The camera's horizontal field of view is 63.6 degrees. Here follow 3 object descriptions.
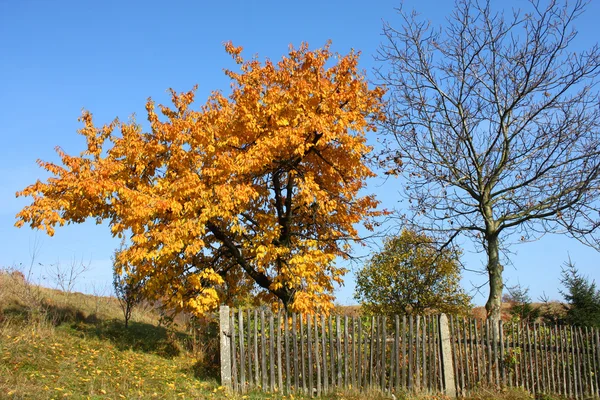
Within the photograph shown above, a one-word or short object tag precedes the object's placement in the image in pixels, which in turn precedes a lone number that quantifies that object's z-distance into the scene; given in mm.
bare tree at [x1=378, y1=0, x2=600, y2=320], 11609
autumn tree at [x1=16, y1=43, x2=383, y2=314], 12586
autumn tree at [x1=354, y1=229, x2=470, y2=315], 16906
